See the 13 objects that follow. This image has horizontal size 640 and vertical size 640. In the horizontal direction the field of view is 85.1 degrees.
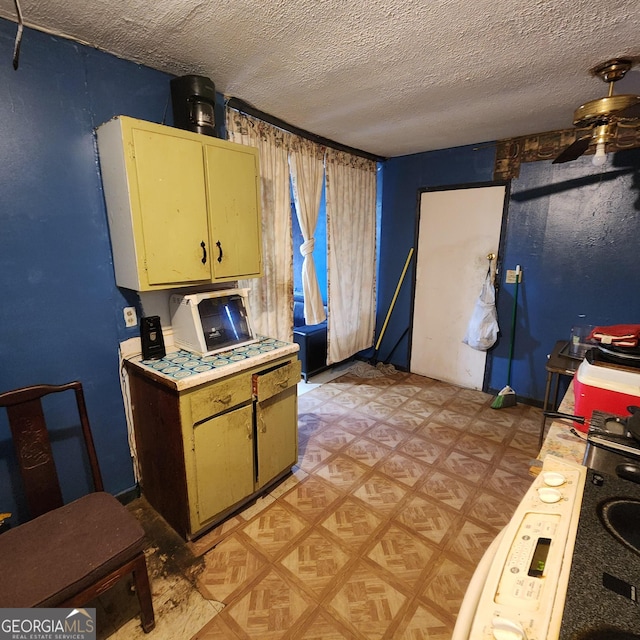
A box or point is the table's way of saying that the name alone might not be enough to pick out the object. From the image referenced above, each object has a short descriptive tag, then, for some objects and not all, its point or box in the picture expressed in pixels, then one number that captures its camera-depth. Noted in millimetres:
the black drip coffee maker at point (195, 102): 1759
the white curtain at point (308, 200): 2900
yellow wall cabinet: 1571
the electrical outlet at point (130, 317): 1901
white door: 3287
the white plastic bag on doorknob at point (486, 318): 3254
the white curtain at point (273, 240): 2543
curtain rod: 2246
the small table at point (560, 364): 2180
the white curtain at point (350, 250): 3396
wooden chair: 1108
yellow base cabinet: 1652
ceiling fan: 1646
